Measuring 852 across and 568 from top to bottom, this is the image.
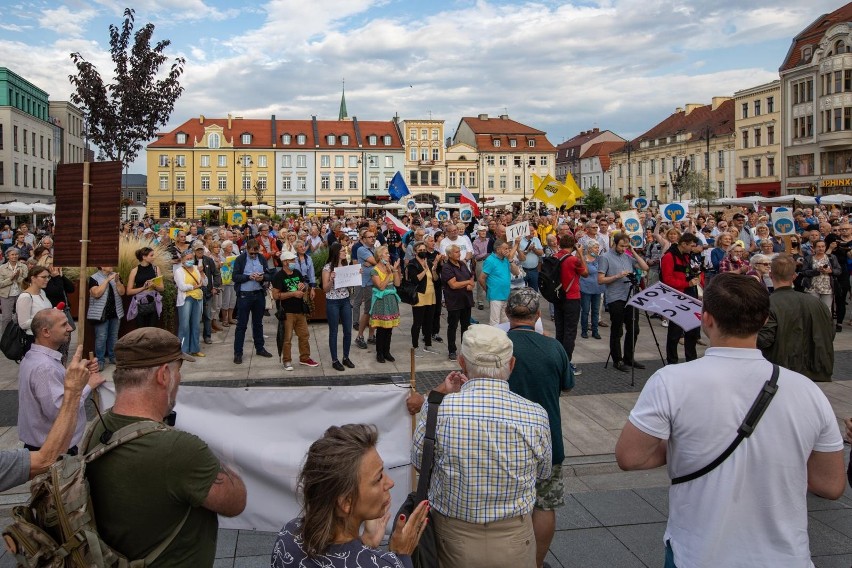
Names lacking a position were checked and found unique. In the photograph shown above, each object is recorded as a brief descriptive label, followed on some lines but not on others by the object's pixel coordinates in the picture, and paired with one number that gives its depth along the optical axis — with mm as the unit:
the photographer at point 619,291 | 9883
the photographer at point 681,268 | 10000
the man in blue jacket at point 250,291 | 10797
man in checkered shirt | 3123
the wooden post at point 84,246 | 4246
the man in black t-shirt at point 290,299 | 10141
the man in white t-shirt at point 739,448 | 2668
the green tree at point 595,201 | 67000
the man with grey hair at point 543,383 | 4027
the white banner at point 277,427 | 4625
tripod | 9277
